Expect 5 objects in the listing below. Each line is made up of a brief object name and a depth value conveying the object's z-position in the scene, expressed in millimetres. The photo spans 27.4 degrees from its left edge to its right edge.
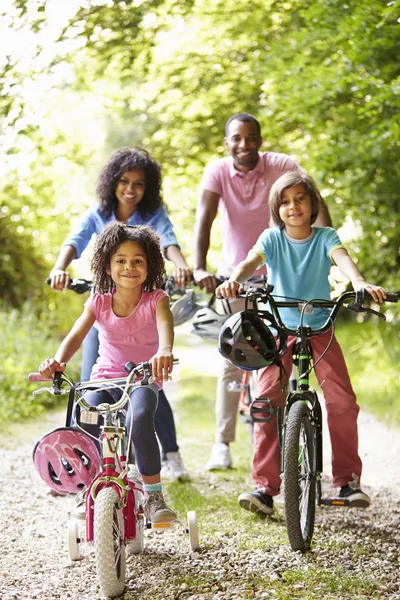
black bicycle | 3541
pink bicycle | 3062
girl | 3506
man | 4922
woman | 4637
